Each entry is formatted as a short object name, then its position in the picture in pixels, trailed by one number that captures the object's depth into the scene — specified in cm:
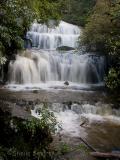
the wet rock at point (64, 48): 1149
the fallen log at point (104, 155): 492
